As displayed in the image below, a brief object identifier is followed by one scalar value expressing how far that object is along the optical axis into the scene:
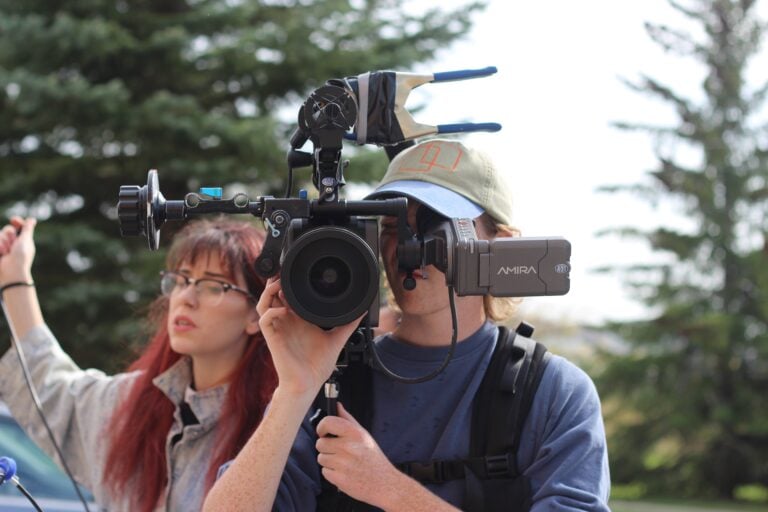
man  3.85
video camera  3.63
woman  5.73
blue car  6.96
